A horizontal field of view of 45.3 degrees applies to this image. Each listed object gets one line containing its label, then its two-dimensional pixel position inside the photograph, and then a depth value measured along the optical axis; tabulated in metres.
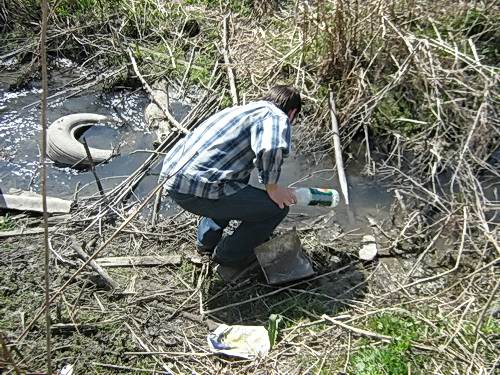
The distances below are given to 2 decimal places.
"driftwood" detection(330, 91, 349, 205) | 5.04
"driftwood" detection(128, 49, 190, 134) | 5.67
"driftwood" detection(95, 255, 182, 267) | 4.28
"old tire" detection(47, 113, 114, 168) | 5.36
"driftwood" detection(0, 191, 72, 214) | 4.73
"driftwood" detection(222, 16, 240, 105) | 5.95
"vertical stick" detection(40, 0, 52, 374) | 1.64
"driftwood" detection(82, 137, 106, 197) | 4.82
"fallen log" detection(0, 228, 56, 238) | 4.49
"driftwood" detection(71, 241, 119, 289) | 4.05
